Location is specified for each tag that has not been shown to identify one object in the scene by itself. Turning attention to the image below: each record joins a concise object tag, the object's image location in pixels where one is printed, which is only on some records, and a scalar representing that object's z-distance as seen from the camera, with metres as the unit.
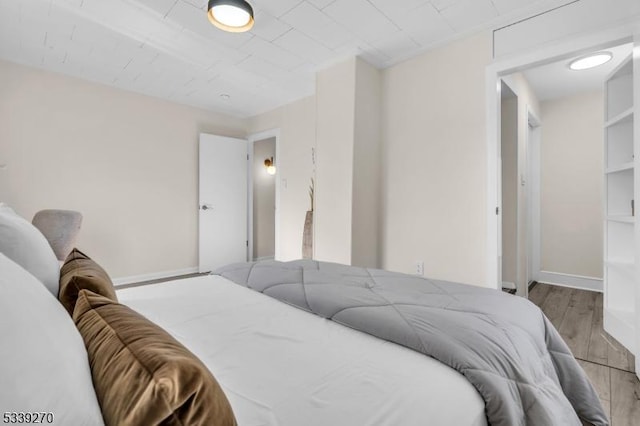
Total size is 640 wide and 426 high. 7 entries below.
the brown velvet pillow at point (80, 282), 0.81
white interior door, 4.50
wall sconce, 5.41
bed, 0.43
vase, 3.77
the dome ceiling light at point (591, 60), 2.80
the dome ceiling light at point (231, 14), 1.91
